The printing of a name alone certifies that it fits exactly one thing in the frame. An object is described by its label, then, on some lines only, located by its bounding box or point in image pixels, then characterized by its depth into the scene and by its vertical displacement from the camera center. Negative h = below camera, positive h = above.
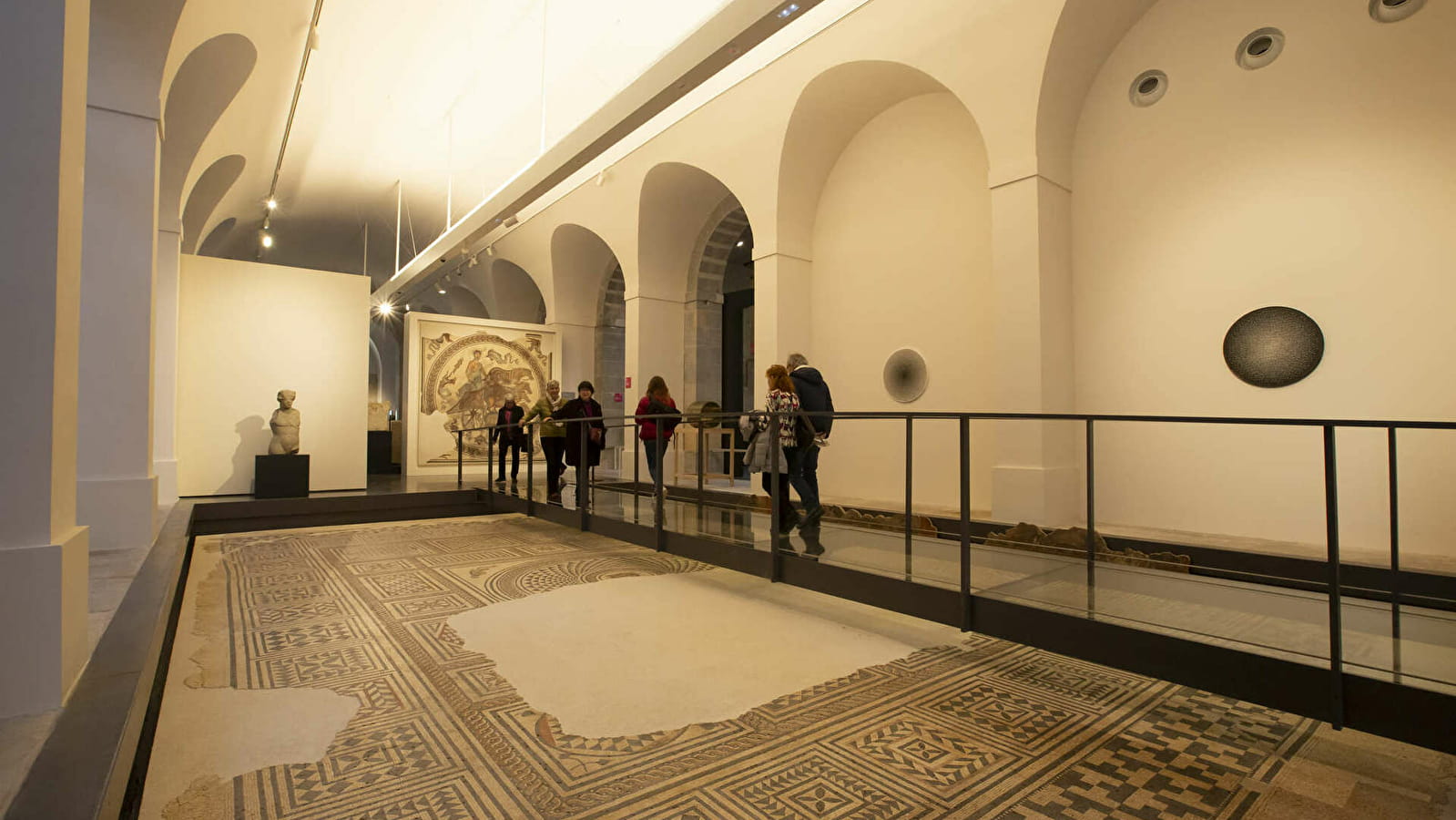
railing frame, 2.37 -0.44
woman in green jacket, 7.81 -0.19
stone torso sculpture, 9.04 -0.04
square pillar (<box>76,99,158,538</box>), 4.55 +0.64
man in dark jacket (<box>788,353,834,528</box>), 5.08 +0.00
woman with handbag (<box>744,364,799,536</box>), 4.67 -0.07
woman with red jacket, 6.94 +0.18
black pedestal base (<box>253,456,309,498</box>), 8.70 -0.65
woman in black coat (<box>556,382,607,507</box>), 6.88 -0.08
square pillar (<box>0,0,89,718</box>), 1.86 +0.21
